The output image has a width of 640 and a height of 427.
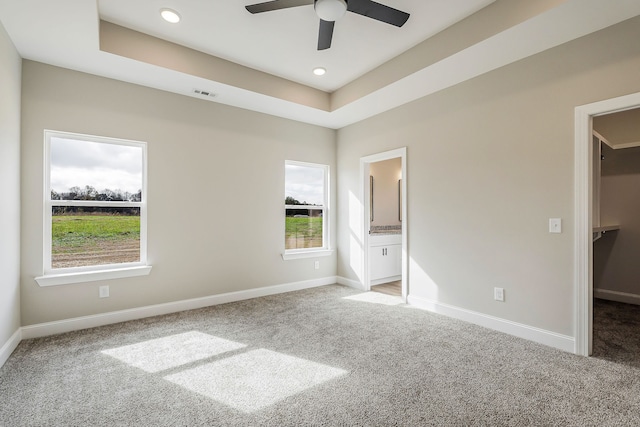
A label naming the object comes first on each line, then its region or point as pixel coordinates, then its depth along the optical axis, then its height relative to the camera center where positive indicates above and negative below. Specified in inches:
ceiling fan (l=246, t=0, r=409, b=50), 87.7 +61.3
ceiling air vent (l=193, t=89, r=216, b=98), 147.1 +59.5
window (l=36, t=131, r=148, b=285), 124.6 +3.7
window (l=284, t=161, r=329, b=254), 191.9 +4.8
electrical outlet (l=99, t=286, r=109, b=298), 130.6 -33.7
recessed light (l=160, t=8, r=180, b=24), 106.1 +70.6
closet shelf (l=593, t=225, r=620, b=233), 127.1 -5.8
